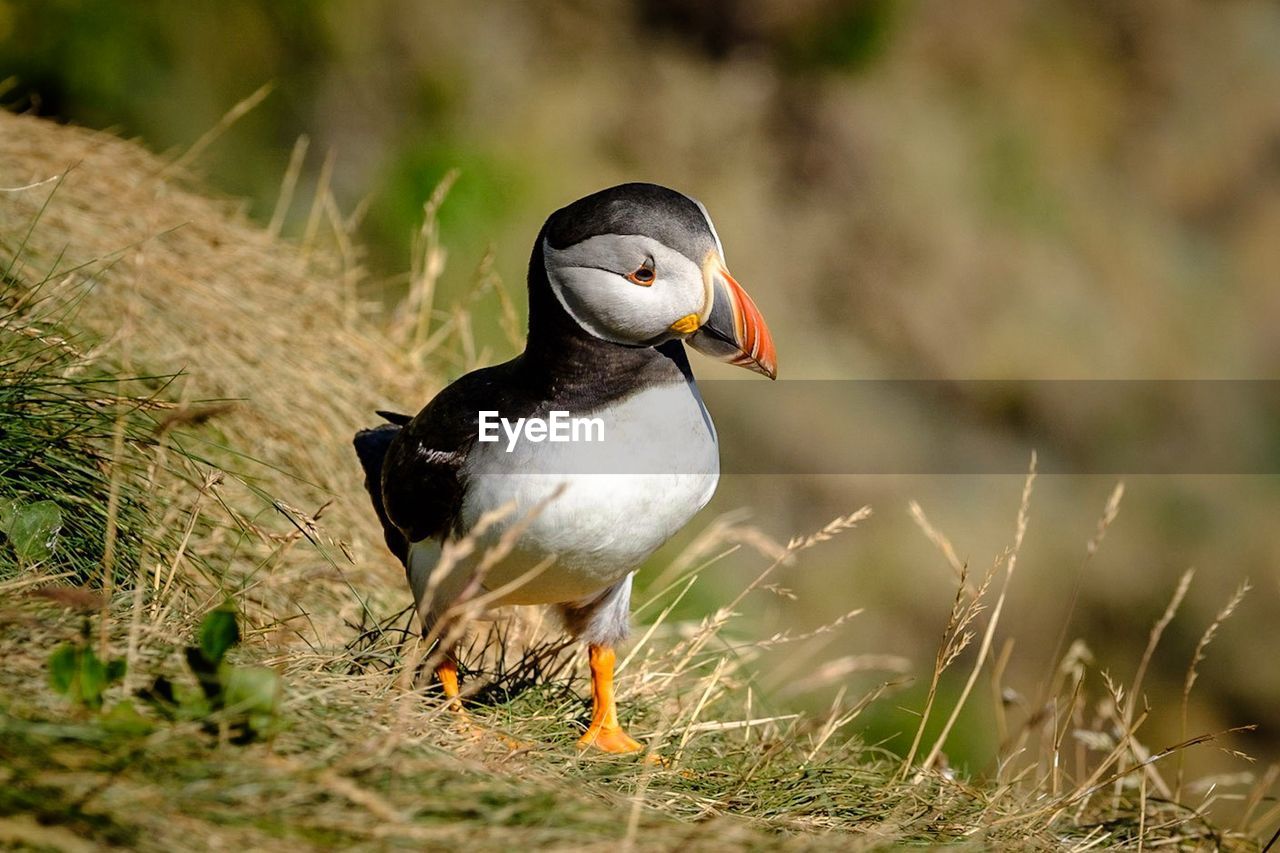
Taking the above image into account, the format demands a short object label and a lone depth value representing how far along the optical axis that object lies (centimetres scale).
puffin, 559
